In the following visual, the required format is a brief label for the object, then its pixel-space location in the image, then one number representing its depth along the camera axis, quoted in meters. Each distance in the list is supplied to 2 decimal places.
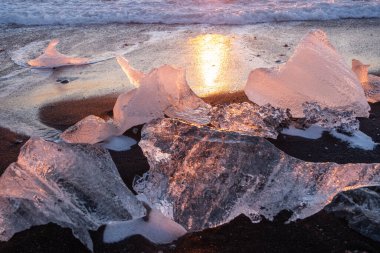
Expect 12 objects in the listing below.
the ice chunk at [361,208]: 1.76
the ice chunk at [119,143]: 2.59
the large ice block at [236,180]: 1.87
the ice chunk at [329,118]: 2.68
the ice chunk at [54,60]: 4.35
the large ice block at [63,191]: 1.82
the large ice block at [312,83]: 2.83
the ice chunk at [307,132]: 2.66
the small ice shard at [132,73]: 3.01
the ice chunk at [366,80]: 3.22
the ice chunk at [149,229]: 1.82
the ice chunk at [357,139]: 2.53
